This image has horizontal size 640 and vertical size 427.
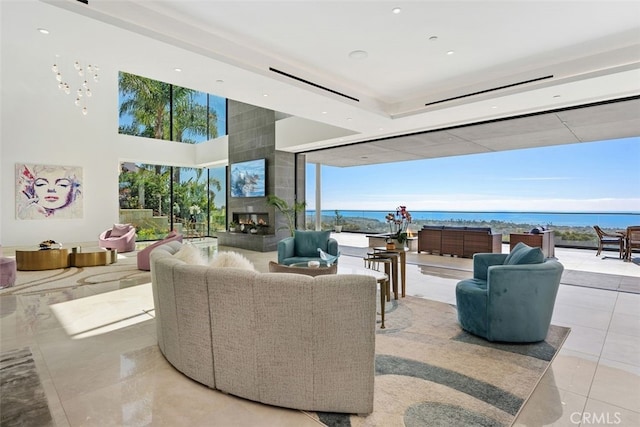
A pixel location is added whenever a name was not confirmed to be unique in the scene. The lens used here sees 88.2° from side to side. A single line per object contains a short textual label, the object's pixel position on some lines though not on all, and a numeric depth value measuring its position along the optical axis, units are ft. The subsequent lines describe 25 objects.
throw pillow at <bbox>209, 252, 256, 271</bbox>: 8.32
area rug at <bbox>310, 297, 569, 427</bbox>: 6.66
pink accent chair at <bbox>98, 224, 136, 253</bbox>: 27.99
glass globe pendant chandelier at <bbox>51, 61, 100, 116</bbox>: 28.84
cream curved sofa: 6.40
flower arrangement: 18.24
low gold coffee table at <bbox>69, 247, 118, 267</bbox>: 22.53
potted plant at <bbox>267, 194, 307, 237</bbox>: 29.45
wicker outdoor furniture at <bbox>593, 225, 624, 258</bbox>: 26.50
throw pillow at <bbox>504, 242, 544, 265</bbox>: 10.78
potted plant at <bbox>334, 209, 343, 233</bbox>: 53.67
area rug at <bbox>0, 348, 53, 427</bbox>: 6.49
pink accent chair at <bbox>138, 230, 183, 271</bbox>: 21.16
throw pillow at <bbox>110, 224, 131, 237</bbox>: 29.01
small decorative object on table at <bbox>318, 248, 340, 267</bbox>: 15.69
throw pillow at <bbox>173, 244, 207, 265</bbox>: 9.09
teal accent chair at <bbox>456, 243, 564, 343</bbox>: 10.12
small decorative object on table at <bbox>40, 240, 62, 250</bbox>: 22.15
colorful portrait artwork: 26.37
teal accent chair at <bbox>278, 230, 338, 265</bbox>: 18.94
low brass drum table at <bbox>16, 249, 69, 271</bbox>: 21.27
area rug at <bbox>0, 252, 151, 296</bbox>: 16.93
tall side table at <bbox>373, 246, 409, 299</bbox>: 15.37
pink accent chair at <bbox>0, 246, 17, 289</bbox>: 16.72
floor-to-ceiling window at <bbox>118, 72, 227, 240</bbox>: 37.47
